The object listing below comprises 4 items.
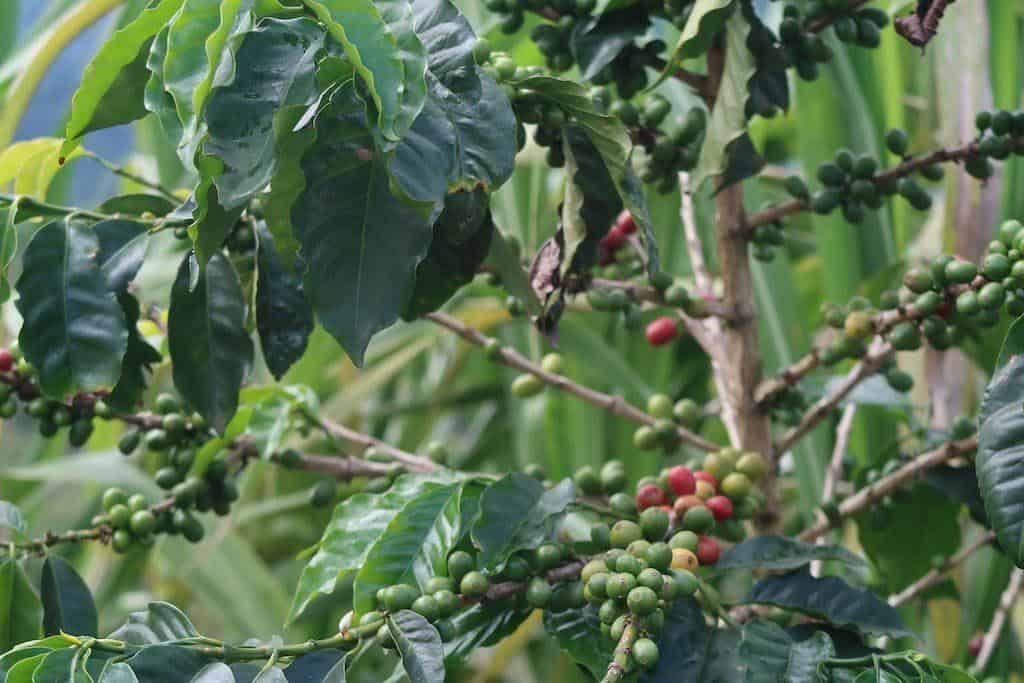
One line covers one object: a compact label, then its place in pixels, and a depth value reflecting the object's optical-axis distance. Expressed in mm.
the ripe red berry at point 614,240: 3672
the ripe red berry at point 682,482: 3520
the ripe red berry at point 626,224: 3655
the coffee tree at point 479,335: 3283
